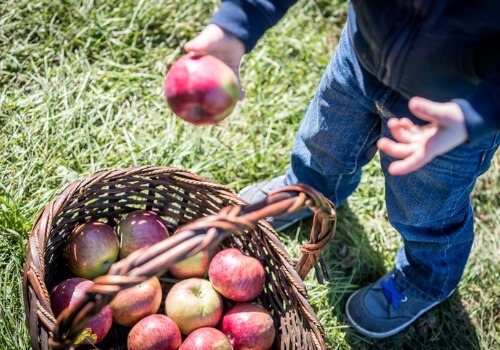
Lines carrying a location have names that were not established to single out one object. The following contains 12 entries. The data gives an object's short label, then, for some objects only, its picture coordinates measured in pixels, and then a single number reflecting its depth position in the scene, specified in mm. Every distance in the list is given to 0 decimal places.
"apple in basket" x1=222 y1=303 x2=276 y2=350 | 1606
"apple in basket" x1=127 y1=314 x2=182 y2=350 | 1523
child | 1138
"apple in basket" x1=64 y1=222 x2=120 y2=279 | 1603
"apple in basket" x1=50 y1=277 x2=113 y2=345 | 1487
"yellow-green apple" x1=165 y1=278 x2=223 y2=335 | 1619
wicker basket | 1095
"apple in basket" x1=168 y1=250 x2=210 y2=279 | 1729
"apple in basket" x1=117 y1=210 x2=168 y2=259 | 1682
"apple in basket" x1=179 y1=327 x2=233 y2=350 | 1529
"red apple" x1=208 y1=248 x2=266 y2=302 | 1637
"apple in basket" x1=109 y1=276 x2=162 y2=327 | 1577
